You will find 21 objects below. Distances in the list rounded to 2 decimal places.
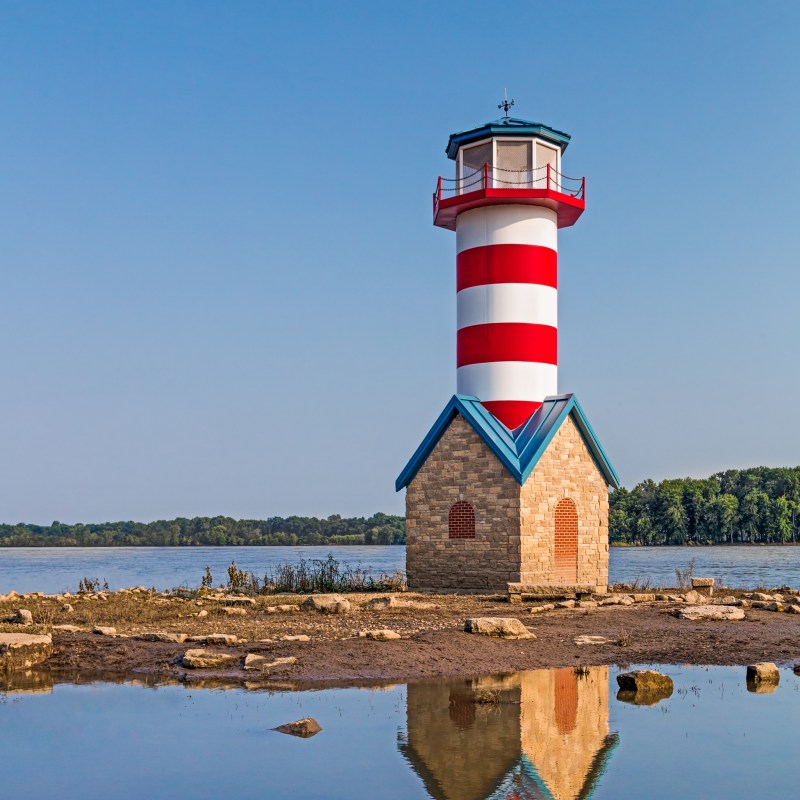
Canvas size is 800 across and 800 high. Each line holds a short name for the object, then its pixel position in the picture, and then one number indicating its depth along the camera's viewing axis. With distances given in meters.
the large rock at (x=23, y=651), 12.55
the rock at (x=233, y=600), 19.72
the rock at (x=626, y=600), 19.78
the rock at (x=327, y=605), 17.70
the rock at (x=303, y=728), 9.12
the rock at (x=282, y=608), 17.98
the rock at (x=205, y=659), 12.22
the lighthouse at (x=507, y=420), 22.23
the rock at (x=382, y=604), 18.33
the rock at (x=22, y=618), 16.14
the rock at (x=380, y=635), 13.95
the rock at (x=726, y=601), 19.59
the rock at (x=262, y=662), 12.11
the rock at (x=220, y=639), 13.64
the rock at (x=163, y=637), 13.97
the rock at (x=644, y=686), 10.88
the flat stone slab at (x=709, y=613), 17.23
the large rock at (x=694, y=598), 20.17
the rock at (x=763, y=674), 11.91
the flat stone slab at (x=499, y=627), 14.46
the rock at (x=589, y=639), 14.42
